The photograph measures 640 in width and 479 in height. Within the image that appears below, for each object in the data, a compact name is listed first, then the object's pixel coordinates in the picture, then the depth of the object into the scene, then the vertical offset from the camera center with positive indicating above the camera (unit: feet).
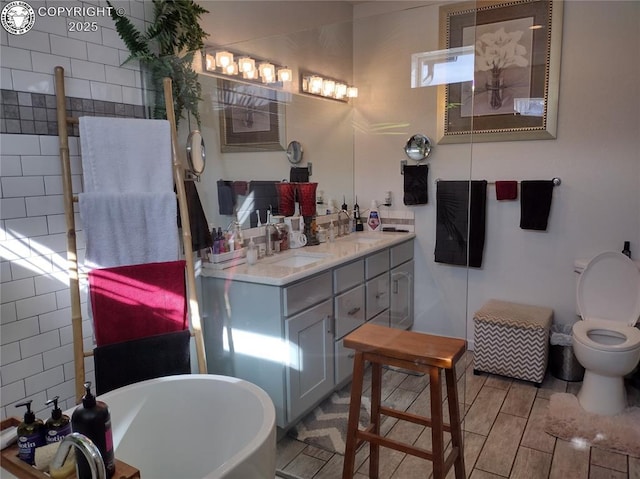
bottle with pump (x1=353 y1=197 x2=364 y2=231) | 11.84 -1.22
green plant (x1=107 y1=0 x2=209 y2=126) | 7.32 +2.01
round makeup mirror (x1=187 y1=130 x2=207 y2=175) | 8.30 +0.35
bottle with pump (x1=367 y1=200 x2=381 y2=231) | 11.78 -1.24
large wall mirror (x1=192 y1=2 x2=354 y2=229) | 8.87 +1.09
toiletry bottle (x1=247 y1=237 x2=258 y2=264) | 8.81 -1.54
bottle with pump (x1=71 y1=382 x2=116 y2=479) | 3.74 -1.97
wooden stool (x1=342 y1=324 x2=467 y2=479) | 5.87 -2.76
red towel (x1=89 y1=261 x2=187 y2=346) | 6.44 -1.78
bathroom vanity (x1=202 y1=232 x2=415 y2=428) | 7.90 -2.63
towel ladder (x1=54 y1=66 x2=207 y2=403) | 6.32 -0.80
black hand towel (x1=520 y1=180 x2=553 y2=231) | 10.59 -0.83
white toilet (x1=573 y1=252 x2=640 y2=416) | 8.41 -3.09
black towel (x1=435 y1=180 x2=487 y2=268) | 10.50 -1.22
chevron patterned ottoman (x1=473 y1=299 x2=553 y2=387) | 9.96 -3.71
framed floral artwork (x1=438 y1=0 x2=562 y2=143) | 10.30 +2.10
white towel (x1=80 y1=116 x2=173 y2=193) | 6.54 +0.26
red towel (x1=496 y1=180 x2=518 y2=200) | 10.91 -0.52
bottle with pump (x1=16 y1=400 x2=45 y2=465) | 3.73 -2.06
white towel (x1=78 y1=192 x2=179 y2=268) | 6.59 -0.78
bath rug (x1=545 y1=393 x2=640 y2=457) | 7.87 -4.55
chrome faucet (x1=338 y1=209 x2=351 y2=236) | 11.50 -1.38
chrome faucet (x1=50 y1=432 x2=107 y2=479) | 3.20 -1.86
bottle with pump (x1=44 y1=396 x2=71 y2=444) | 3.88 -2.06
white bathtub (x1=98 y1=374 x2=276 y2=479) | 5.51 -2.97
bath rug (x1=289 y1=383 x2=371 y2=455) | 8.04 -4.44
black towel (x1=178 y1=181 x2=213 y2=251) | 8.03 -0.82
